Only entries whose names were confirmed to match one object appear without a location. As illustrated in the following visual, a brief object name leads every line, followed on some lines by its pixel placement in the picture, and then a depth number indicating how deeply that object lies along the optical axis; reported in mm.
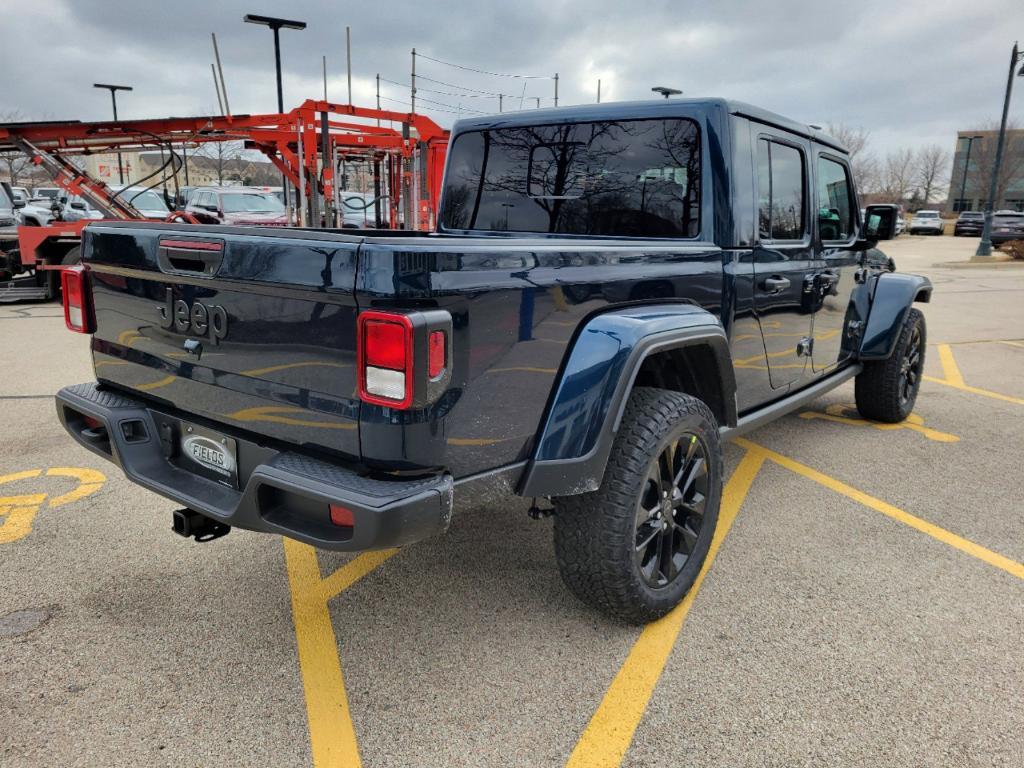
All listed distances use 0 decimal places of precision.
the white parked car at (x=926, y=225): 45434
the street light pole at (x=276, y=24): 17422
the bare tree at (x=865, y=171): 59169
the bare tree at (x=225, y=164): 30047
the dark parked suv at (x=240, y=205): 15477
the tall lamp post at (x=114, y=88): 27925
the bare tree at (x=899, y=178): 80312
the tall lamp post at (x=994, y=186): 21106
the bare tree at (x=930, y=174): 80750
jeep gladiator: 1976
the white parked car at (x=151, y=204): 15645
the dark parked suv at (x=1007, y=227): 29031
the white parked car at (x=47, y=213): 11641
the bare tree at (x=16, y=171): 39250
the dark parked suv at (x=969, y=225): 43219
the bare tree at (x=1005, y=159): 59969
